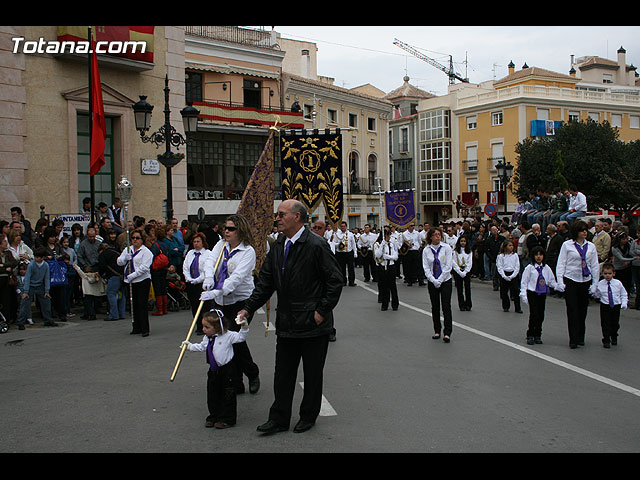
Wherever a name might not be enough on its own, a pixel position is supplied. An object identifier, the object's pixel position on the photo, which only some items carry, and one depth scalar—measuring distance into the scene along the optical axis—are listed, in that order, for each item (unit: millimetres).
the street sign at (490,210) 23781
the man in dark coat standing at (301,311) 5488
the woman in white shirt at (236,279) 6586
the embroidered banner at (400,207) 20328
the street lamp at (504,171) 25469
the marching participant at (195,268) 9938
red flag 15722
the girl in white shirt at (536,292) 9602
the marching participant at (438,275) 9898
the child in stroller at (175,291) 13727
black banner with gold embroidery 13898
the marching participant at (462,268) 12810
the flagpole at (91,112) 14767
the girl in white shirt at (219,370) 5645
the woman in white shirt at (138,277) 10555
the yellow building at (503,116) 53188
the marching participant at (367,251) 20891
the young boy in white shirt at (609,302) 9375
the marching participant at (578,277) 9312
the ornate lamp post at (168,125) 14953
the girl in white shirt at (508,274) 13109
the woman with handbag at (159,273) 12805
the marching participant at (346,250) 19172
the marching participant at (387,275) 13516
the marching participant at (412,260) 19747
